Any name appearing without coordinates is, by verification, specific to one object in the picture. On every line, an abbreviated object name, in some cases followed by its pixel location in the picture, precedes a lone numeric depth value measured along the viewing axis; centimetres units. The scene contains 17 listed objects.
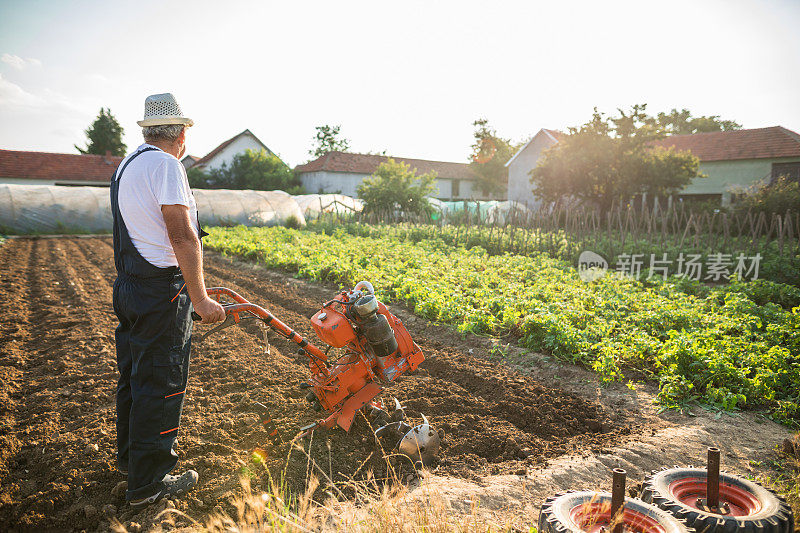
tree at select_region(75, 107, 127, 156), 4178
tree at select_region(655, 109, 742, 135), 5481
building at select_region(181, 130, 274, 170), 3872
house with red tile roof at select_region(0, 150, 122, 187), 3116
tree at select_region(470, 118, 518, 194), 4738
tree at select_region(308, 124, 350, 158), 6028
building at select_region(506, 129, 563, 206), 3238
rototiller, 310
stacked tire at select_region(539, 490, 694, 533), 213
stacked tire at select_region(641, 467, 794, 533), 218
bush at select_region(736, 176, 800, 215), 1881
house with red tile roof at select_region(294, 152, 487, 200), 3928
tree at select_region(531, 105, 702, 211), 2248
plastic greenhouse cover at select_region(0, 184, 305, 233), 1758
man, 249
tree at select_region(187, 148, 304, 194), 3494
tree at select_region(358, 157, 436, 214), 2433
